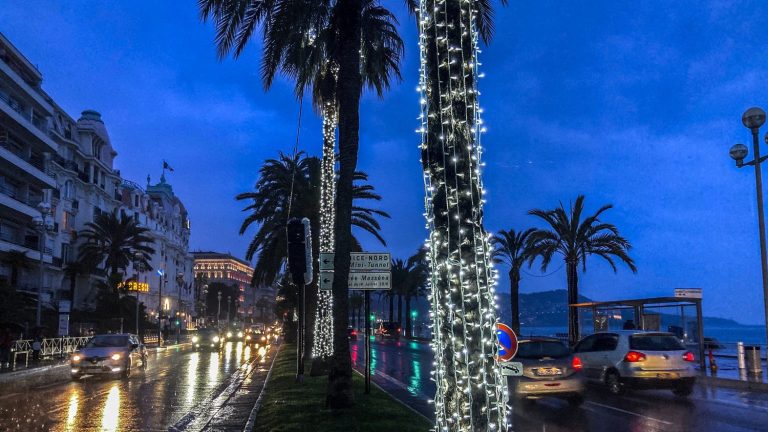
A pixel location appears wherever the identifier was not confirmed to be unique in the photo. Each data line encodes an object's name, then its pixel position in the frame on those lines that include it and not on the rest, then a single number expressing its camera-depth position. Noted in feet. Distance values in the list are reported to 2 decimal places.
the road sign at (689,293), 79.05
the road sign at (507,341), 29.04
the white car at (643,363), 52.21
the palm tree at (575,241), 119.55
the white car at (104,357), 72.54
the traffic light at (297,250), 55.06
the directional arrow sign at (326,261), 54.03
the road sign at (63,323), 113.18
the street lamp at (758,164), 65.92
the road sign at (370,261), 48.29
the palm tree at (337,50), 43.06
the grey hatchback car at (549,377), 46.98
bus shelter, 79.49
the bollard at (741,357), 77.51
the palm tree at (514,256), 142.10
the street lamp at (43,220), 109.70
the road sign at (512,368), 18.95
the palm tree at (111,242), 194.08
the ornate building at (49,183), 150.10
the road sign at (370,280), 47.80
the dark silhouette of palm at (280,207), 99.66
